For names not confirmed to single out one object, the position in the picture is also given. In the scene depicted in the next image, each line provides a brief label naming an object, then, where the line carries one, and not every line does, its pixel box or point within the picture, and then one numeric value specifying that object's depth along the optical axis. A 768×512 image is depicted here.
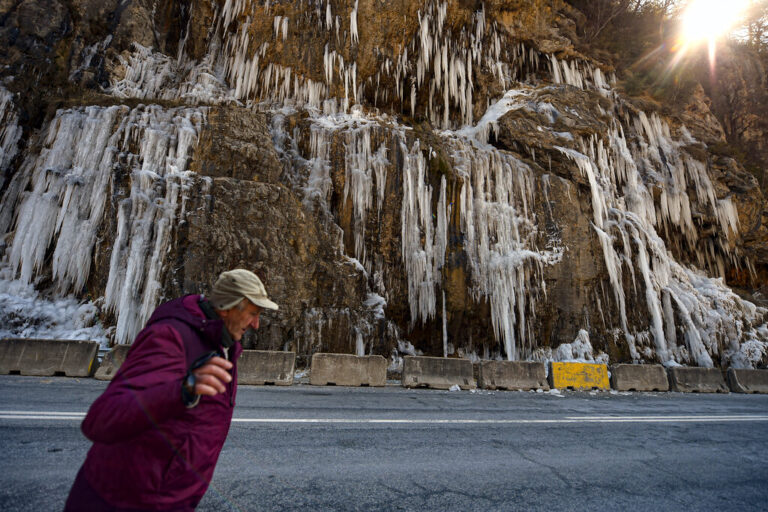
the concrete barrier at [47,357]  7.73
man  1.18
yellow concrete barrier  10.01
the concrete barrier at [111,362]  7.85
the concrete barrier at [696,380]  11.43
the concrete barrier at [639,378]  10.63
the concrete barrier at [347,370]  8.78
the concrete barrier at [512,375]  9.55
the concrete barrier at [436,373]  9.18
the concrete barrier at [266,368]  8.27
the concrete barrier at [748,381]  12.18
